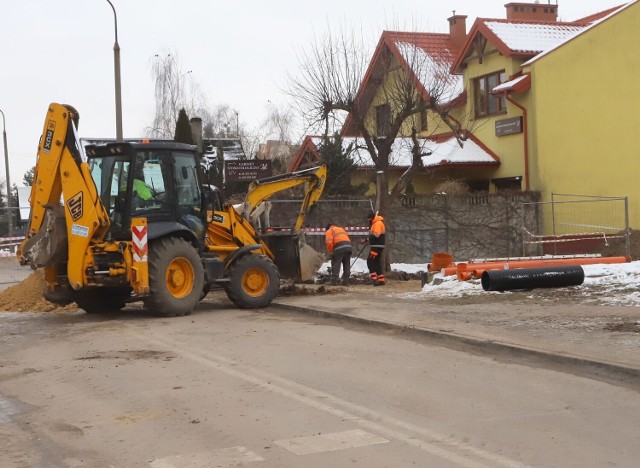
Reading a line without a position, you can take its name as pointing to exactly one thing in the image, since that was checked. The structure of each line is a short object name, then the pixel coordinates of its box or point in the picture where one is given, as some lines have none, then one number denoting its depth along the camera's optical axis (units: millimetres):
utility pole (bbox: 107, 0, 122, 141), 22344
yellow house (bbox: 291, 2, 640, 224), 27422
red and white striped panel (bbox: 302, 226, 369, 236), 25719
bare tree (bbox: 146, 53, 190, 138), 53656
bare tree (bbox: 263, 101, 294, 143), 61159
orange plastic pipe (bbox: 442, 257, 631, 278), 16766
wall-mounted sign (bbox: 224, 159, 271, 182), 28422
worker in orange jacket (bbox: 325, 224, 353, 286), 19703
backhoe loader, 13508
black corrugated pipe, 15000
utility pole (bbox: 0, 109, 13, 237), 45500
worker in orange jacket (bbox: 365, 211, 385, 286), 19219
